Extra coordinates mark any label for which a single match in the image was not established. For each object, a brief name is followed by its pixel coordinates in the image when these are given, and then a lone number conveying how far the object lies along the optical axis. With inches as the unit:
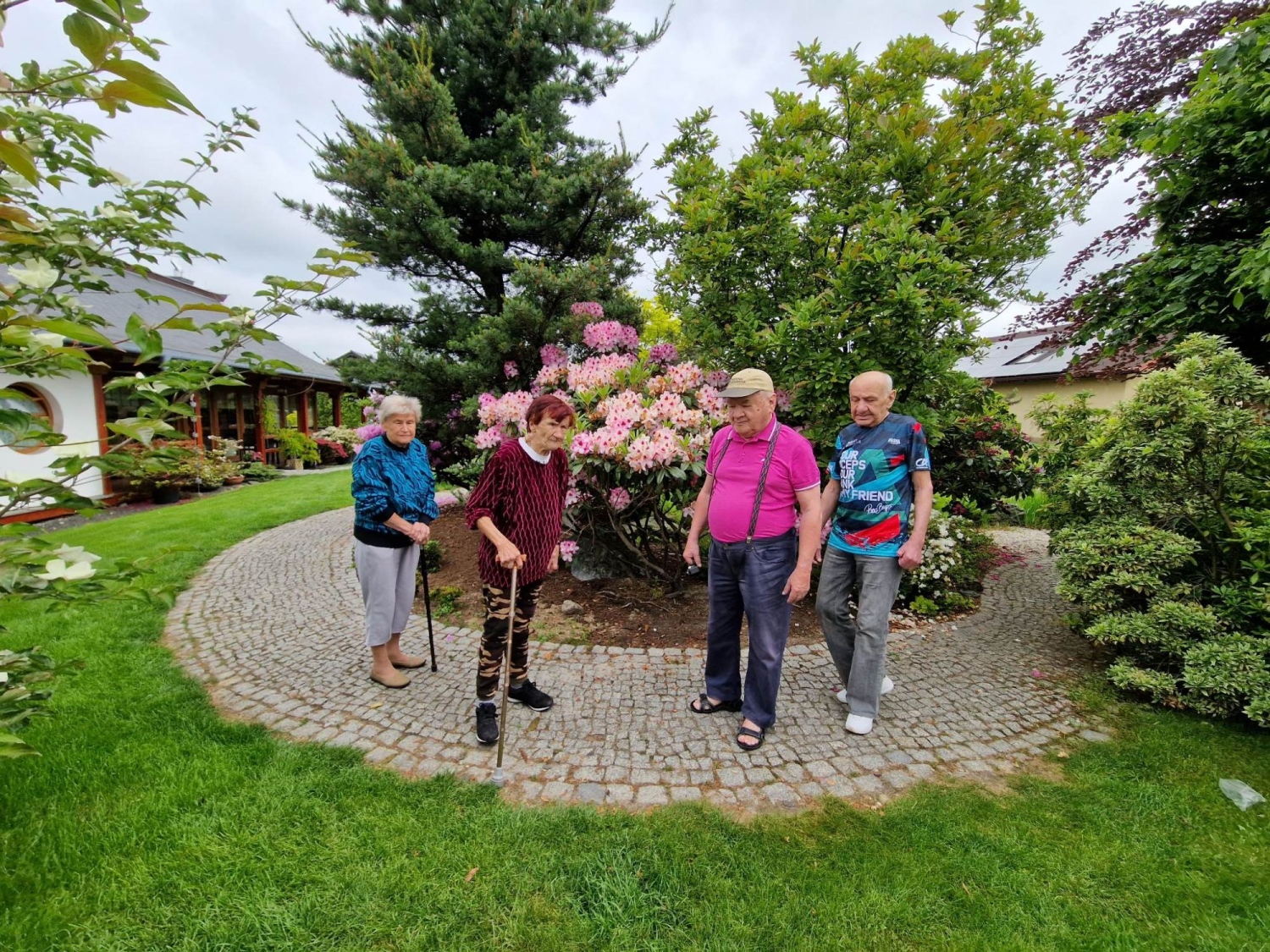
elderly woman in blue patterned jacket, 120.3
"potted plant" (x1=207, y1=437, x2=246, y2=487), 437.1
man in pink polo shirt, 104.3
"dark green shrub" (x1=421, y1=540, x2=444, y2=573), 218.7
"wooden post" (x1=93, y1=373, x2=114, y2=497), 384.6
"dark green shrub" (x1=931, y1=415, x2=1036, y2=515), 245.1
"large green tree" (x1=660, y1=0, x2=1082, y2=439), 159.2
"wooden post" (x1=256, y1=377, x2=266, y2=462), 568.4
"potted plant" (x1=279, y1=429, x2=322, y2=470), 605.0
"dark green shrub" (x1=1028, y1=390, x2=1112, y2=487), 167.6
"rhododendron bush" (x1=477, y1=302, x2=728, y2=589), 150.3
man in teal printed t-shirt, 110.8
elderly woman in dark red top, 105.2
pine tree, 215.3
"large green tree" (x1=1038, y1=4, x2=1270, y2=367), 132.0
